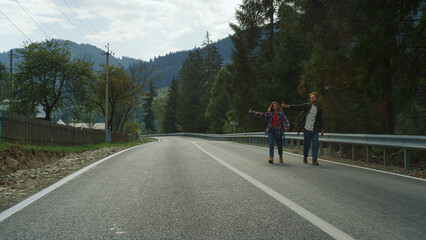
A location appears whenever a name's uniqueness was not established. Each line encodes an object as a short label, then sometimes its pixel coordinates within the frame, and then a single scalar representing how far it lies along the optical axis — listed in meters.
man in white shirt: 9.12
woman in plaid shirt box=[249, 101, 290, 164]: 9.58
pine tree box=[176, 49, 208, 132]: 79.75
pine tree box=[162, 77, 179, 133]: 93.44
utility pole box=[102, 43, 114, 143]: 29.72
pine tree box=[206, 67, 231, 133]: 67.75
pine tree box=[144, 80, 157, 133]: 106.38
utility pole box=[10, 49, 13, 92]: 28.80
